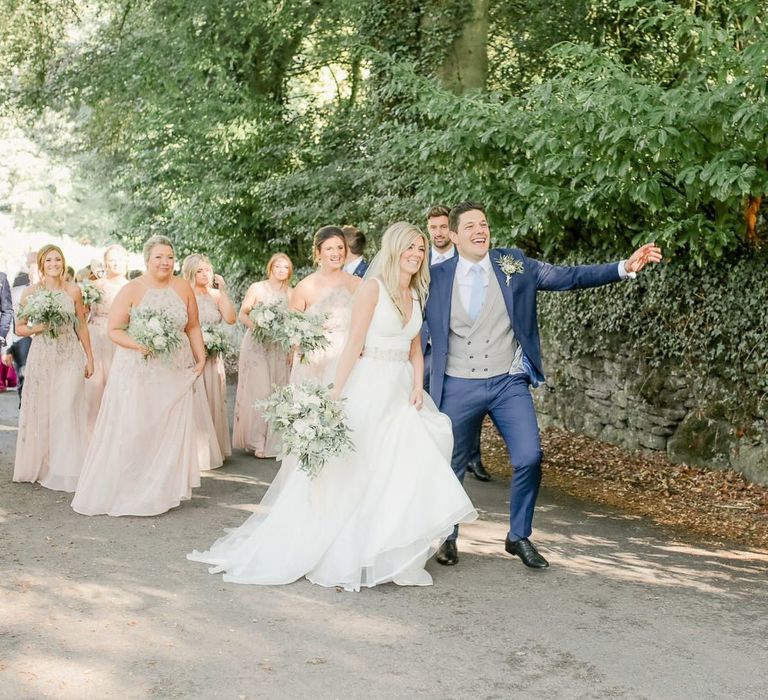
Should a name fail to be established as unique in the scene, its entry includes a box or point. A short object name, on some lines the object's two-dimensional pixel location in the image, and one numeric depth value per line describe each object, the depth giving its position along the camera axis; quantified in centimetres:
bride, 632
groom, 677
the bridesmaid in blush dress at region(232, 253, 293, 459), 1170
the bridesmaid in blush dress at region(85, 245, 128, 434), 1105
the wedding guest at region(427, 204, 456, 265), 941
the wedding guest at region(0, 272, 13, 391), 1210
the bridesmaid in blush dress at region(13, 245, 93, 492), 991
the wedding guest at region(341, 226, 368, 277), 1098
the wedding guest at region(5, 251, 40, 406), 1452
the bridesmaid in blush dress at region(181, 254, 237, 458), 1156
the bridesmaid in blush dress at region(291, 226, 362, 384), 975
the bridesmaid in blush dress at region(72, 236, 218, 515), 848
